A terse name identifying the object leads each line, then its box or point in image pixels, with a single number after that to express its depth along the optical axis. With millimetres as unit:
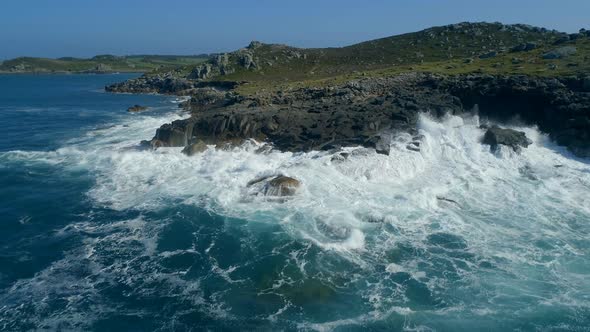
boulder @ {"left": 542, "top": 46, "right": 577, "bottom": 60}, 70688
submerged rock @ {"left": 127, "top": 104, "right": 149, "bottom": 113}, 84488
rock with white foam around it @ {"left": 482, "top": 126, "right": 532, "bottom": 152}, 45406
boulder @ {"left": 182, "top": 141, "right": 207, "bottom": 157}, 46656
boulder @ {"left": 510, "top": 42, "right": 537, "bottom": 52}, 84362
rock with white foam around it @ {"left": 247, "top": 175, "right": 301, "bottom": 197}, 35688
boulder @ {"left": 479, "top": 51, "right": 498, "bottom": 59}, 84938
